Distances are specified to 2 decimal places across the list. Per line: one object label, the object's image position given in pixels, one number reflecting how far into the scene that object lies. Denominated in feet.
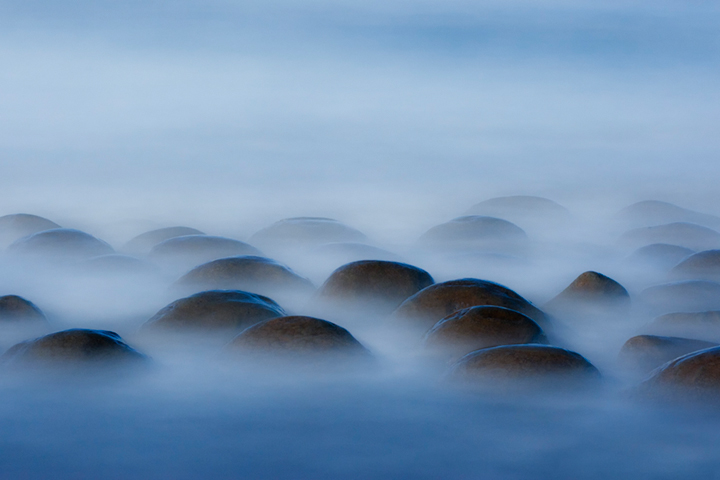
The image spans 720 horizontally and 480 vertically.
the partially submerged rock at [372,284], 26.30
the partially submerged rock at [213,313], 22.41
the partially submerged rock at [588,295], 27.35
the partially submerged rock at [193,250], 35.22
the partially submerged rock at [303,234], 42.39
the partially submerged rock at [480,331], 20.77
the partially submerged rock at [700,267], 32.27
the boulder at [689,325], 23.58
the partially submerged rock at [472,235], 43.83
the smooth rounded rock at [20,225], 43.47
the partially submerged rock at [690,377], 16.85
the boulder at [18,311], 23.38
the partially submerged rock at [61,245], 36.17
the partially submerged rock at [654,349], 20.77
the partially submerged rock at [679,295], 28.30
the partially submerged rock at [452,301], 23.72
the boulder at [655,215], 57.73
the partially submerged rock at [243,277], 28.60
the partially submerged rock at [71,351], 19.08
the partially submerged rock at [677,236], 46.01
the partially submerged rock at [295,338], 19.88
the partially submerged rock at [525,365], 18.16
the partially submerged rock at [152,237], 41.22
